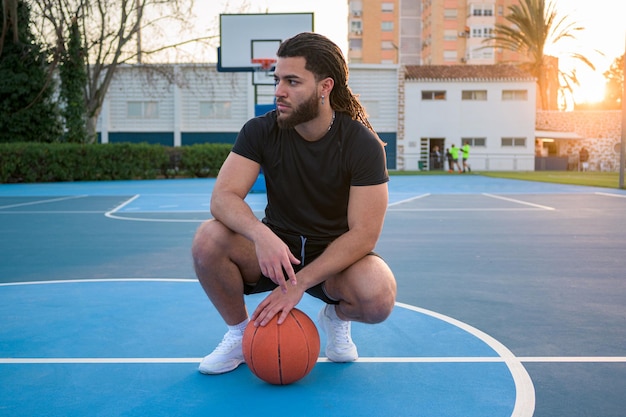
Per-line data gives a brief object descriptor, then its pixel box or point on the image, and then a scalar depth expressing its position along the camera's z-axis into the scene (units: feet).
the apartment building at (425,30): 214.48
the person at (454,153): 105.91
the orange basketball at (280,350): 8.90
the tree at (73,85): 85.30
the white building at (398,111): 131.44
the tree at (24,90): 83.35
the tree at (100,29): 84.23
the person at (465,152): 106.52
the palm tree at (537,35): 158.92
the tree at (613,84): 266.57
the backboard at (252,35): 56.18
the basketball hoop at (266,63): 54.95
